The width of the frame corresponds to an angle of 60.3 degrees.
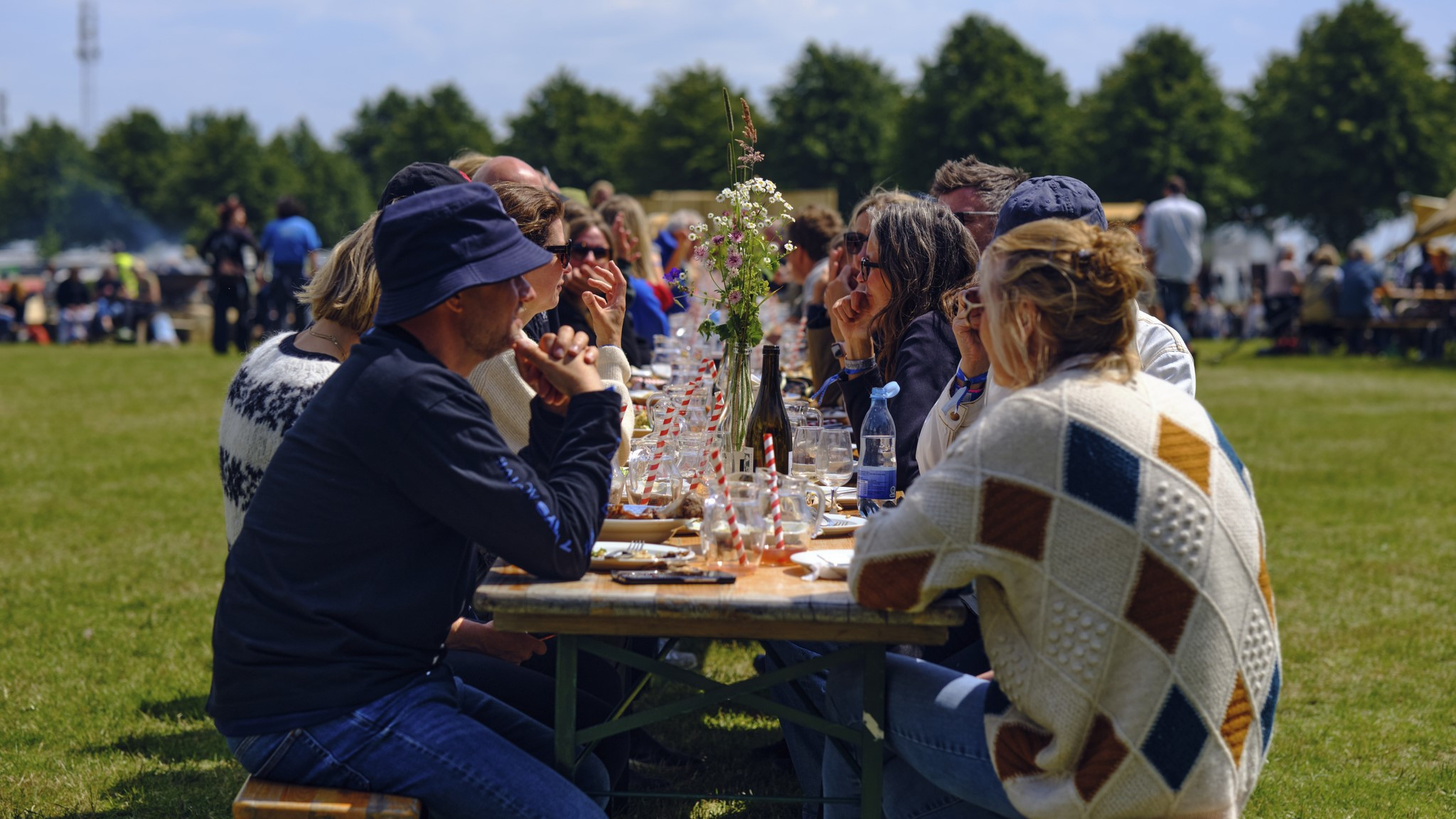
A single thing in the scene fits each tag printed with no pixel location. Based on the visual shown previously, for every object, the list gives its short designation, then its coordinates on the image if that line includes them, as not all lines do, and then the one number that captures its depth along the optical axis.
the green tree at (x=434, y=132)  70.19
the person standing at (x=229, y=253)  17.89
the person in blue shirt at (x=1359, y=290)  21.16
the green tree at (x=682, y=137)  55.56
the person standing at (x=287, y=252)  16.58
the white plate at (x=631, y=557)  2.56
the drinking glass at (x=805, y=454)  3.54
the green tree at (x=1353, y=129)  40.66
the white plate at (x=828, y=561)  2.47
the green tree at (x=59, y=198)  74.69
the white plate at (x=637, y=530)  2.84
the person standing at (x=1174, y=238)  15.03
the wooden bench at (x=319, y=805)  2.27
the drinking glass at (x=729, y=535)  2.59
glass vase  3.54
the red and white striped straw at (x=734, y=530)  2.57
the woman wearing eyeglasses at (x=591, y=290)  4.28
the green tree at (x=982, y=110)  46.81
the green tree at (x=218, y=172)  67.31
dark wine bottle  3.57
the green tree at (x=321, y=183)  70.44
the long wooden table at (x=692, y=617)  2.28
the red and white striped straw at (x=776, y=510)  2.67
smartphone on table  2.43
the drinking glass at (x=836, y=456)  3.51
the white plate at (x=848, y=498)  3.39
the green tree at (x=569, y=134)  63.69
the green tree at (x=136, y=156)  74.44
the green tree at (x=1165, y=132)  45.19
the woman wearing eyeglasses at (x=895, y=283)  4.27
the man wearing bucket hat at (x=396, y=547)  2.31
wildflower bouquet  3.38
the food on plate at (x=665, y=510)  3.02
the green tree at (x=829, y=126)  52.25
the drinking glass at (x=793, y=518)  2.66
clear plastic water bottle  3.18
